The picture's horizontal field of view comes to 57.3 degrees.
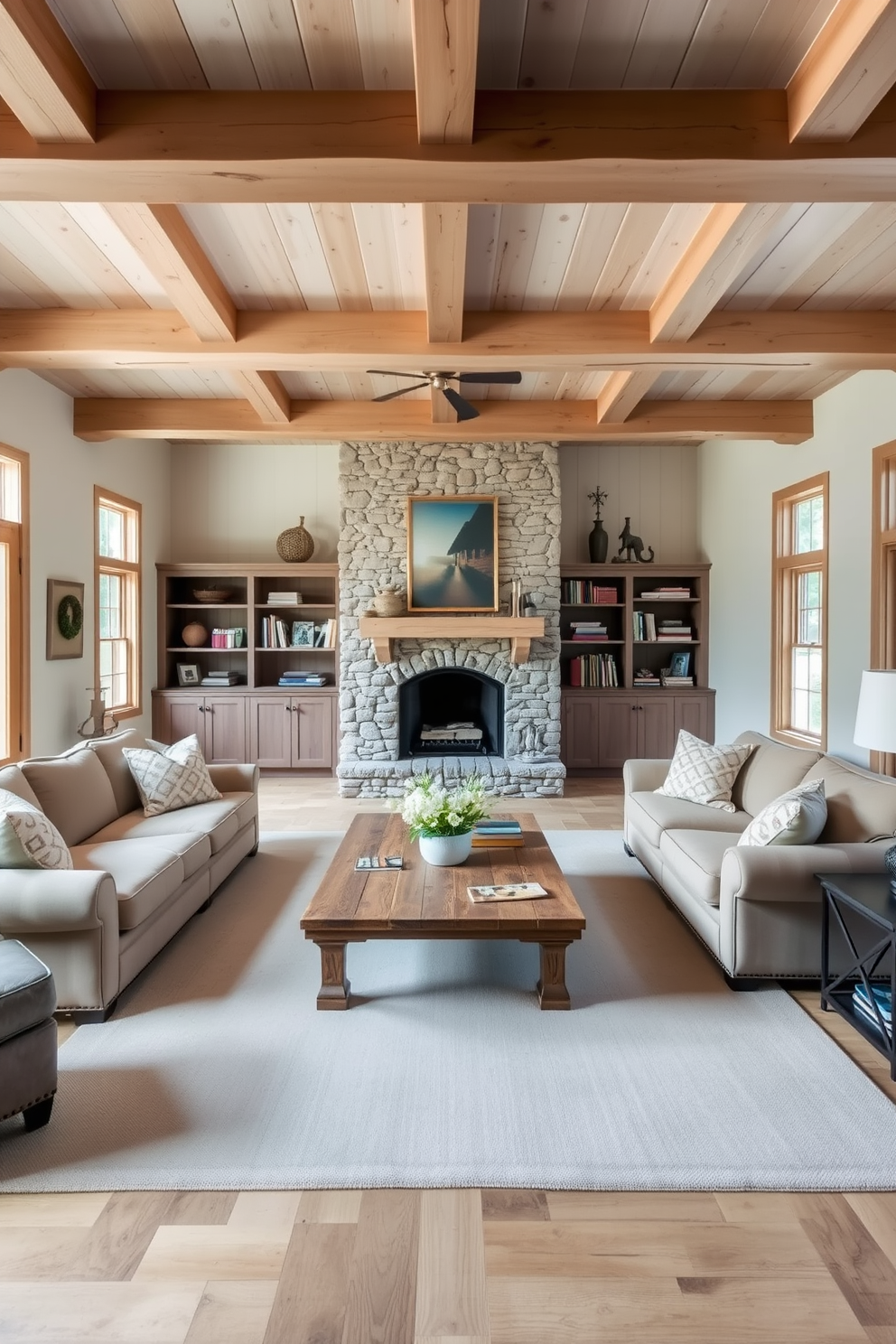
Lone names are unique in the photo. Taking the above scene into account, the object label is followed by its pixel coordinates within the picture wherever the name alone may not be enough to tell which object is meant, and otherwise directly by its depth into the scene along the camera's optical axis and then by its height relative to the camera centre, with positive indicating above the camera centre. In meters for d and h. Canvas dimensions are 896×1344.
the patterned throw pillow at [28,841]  2.96 -0.67
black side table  2.60 -0.99
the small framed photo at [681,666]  7.74 -0.09
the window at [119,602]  6.54 +0.46
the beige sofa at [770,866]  3.06 -0.86
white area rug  2.12 -1.31
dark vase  7.56 +1.03
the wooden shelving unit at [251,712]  7.43 -0.50
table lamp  3.11 -0.22
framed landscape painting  7.01 +0.88
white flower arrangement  3.54 -0.67
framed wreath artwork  5.36 +0.25
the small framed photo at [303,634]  7.68 +0.21
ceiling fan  4.14 +1.40
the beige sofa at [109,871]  2.82 -0.87
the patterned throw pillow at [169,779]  4.45 -0.67
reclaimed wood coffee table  2.96 -0.94
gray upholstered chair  2.21 -1.07
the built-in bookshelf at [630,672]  7.54 -0.15
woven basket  7.57 +1.04
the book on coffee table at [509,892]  3.17 -0.92
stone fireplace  7.00 +0.69
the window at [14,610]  4.91 +0.29
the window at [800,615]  5.58 +0.29
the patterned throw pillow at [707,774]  4.50 -0.66
